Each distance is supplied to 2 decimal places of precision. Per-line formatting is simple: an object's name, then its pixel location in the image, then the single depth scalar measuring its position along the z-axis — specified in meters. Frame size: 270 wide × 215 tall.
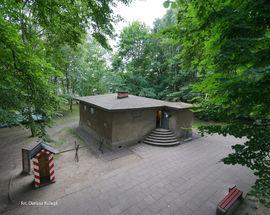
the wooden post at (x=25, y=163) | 6.72
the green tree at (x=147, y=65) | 19.81
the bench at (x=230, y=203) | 4.57
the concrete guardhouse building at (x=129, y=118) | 9.77
